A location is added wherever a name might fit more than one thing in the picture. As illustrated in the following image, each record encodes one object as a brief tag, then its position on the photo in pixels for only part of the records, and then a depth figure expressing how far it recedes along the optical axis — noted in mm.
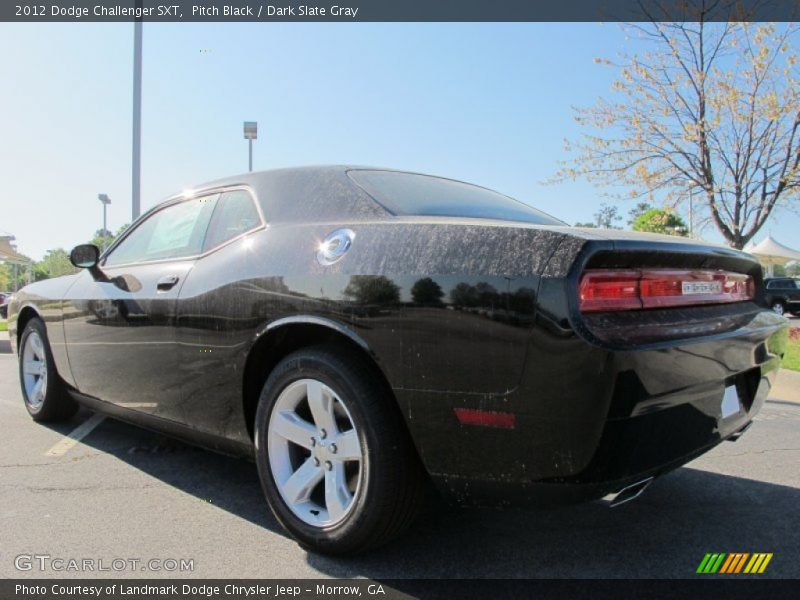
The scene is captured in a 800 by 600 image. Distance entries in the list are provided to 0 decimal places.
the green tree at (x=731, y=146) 9250
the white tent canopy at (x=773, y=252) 38397
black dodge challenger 1638
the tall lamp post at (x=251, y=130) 13672
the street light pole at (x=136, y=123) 10938
